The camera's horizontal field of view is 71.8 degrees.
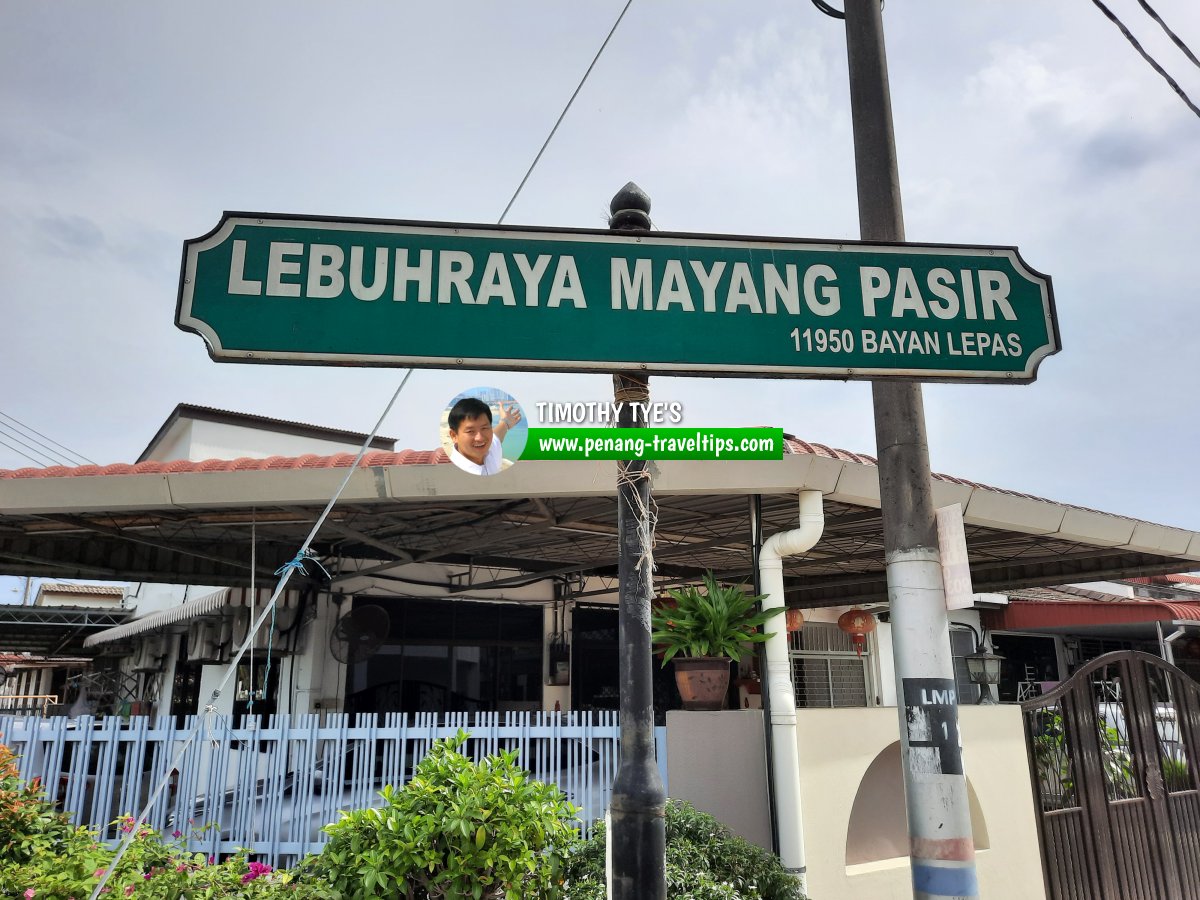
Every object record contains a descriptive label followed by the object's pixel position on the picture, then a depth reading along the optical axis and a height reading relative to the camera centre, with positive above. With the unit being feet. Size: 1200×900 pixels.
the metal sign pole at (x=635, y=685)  7.70 -0.06
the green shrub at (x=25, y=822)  16.30 -2.67
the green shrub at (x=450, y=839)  14.33 -2.70
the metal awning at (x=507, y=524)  22.11 +5.35
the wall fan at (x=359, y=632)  40.09 +2.42
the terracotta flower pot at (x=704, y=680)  21.50 -0.06
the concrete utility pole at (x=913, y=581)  9.87 +1.15
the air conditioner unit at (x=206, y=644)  45.83 +2.32
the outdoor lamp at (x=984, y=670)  27.68 +0.10
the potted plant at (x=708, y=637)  21.61 +1.05
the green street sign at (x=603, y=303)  7.78 +3.64
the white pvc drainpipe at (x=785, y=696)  20.18 -0.48
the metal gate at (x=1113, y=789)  24.61 -3.60
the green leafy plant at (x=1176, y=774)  27.68 -3.40
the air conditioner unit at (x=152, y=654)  60.29 +2.43
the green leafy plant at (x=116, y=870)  13.47 -3.05
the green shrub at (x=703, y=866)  15.84 -3.75
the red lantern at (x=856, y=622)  47.55 +2.95
